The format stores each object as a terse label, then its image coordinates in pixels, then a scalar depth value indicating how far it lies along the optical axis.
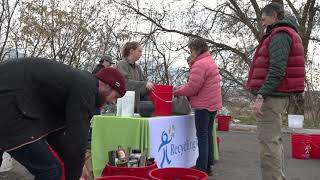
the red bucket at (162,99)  5.45
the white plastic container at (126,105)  5.06
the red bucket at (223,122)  11.24
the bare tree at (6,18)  12.66
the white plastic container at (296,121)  12.09
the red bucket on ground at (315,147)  7.49
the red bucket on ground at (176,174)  3.33
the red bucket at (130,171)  3.57
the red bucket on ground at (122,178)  3.10
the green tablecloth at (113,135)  4.74
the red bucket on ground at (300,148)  7.54
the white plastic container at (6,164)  5.53
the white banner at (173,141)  4.88
